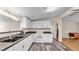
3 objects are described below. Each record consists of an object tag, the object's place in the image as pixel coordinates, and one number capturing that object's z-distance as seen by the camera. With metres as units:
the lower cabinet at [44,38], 3.55
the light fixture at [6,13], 1.36
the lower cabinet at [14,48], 0.82
